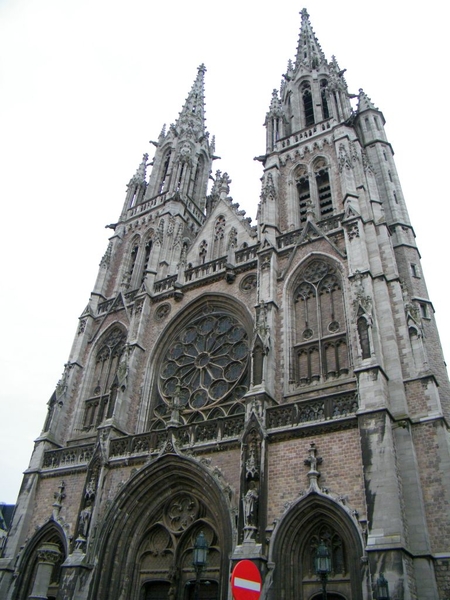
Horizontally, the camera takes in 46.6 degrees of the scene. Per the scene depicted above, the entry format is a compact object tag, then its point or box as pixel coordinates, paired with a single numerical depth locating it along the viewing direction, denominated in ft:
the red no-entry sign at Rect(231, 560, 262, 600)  34.17
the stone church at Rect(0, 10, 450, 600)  41.52
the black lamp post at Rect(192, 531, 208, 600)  32.30
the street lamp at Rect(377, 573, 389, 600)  33.01
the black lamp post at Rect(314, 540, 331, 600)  31.65
